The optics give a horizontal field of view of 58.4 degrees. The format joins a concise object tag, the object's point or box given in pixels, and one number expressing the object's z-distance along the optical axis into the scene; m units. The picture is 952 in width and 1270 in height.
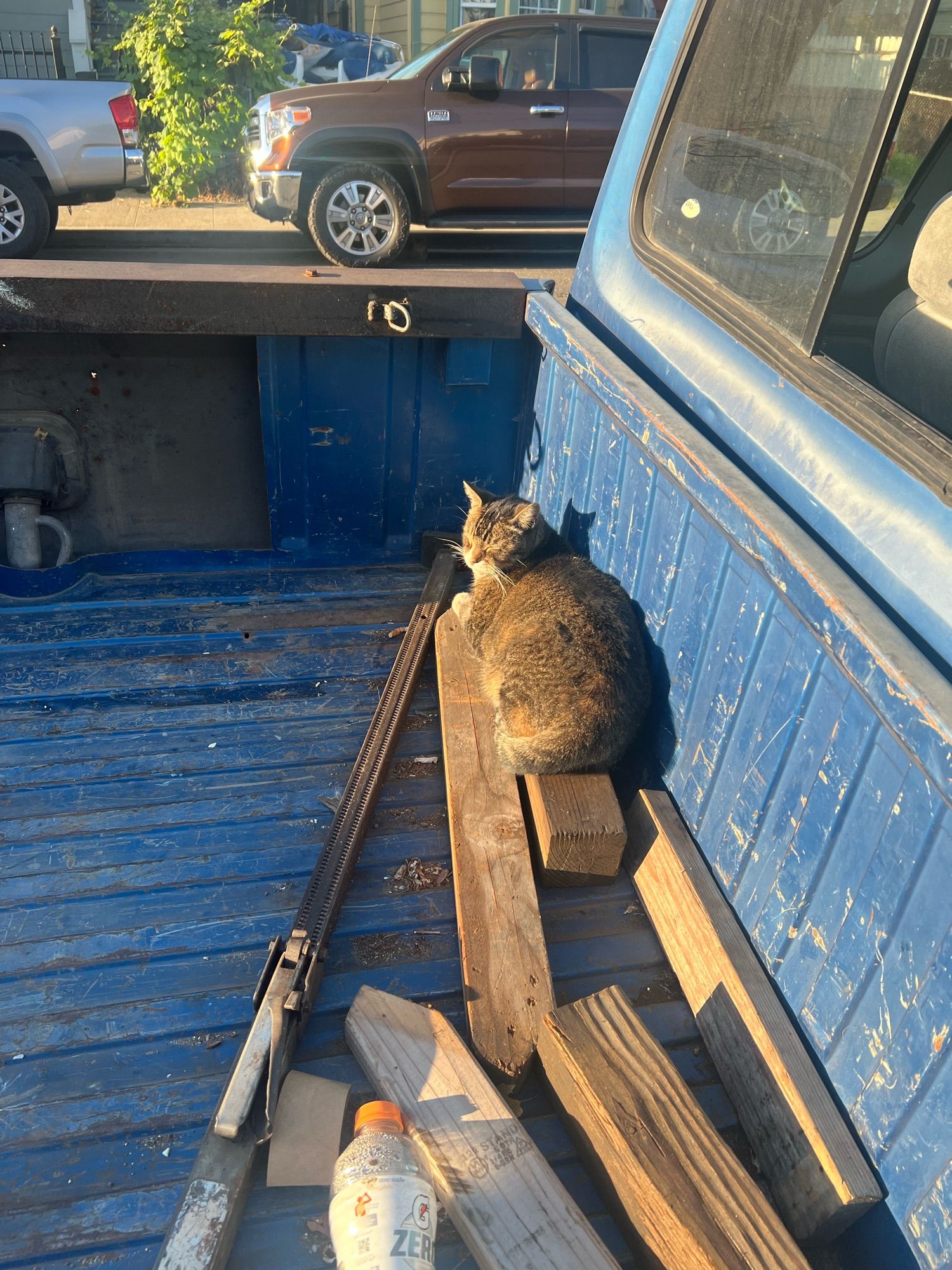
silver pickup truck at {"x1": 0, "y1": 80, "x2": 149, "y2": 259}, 7.95
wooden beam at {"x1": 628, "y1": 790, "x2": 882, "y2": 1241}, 1.49
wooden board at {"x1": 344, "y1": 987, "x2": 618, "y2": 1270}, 1.49
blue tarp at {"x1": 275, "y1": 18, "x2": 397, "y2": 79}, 14.79
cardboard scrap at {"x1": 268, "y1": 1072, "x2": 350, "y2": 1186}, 1.61
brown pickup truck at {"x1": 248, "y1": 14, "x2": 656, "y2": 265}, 8.38
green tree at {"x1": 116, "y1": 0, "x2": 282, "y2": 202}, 11.48
